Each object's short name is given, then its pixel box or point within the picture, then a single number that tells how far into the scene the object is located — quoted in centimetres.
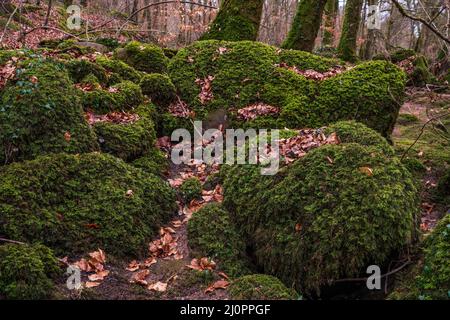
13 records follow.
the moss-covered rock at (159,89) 771
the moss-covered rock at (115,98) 659
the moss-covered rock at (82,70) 705
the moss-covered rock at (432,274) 355
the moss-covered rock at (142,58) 872
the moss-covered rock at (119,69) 782
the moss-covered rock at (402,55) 1609
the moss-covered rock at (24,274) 355
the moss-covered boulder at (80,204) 434
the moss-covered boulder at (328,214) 417
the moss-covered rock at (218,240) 459
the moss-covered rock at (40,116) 517
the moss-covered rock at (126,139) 602
